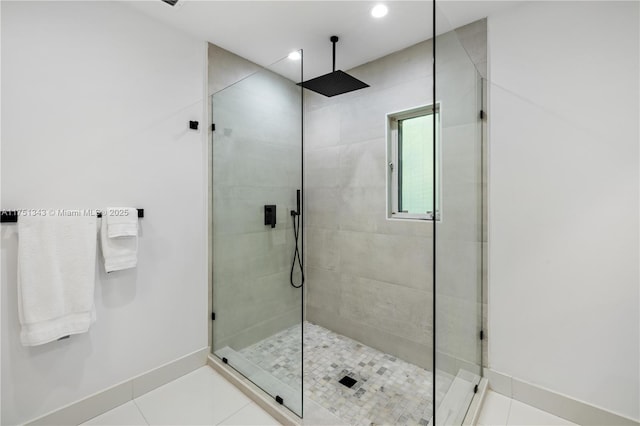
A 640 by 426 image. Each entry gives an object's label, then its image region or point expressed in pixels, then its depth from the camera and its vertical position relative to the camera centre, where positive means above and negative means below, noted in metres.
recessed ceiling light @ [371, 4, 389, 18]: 1.82 +1.28
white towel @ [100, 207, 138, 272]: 1.70 -0.21
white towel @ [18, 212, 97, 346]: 1.43 -0.35
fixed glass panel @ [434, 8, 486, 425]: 1.33 -0.07
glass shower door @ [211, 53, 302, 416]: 1.83 -0.13
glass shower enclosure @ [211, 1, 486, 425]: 1.52 -0.16
